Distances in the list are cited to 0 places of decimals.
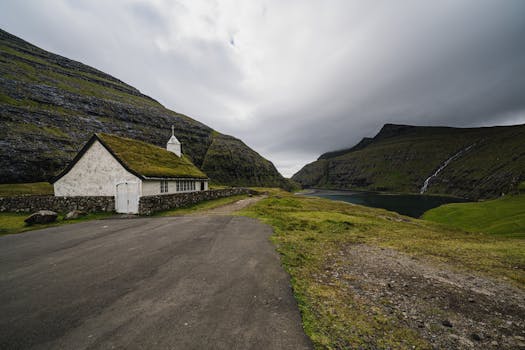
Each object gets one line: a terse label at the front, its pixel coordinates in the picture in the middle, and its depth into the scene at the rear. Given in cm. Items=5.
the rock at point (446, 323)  464
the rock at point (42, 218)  1556
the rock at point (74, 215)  1752
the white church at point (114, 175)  2105
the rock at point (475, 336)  421
